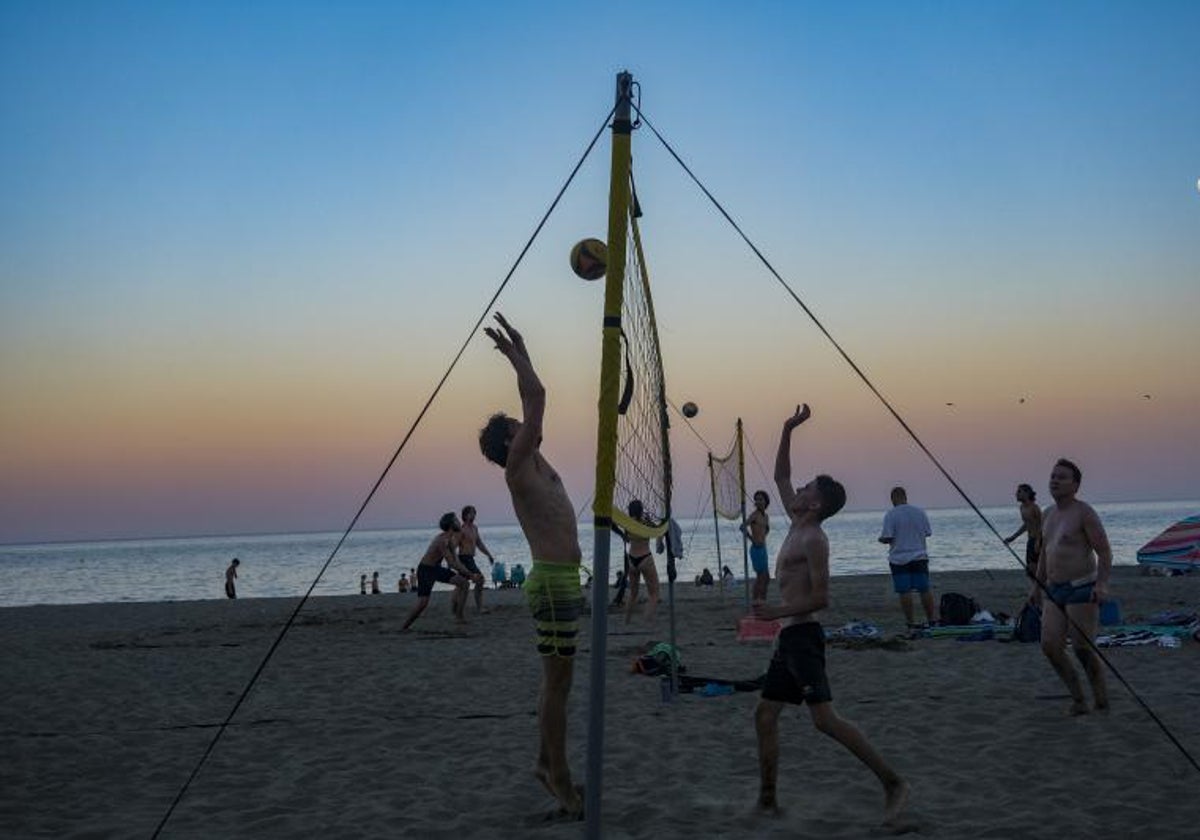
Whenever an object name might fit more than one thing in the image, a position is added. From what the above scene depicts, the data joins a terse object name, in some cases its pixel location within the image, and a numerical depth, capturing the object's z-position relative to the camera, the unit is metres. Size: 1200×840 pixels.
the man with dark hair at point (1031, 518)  11.52
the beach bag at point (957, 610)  11.46
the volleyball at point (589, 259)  5.34
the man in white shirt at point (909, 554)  12.07
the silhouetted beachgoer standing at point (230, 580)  27.23
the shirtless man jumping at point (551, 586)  4.52
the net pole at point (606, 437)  3.42
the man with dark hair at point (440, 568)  13.79
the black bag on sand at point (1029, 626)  9.95
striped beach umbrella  19.42
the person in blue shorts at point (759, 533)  14.61
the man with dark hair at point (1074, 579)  6.44
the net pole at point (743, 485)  14.37
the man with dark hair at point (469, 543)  15.44
